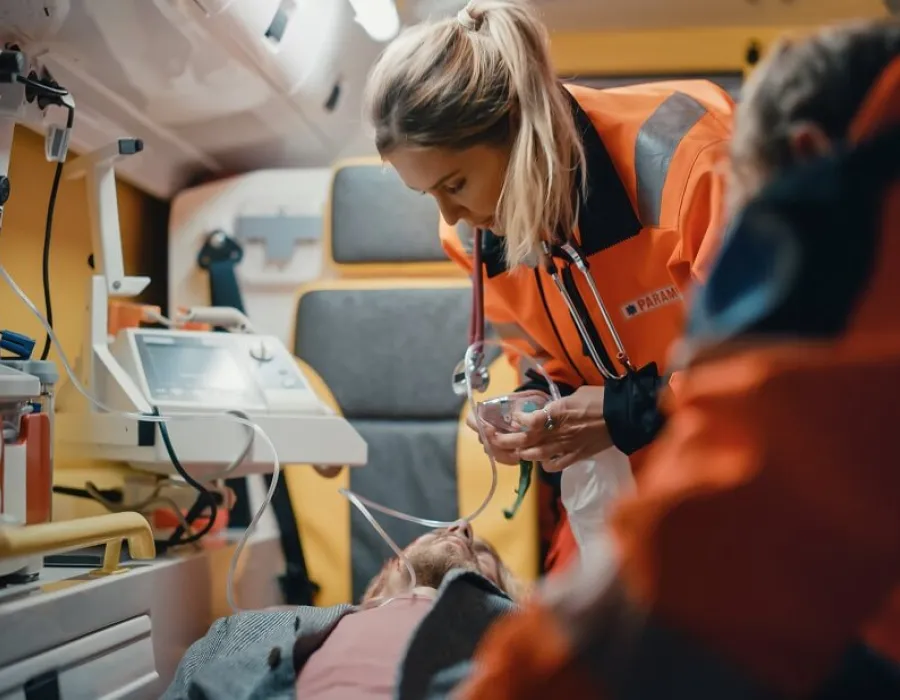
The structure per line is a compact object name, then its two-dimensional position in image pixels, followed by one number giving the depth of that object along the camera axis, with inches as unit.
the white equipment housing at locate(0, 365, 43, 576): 44.6
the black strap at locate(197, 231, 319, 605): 82.8
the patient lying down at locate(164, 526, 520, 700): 38.3
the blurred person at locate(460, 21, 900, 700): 19.5
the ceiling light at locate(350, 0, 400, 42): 85.4
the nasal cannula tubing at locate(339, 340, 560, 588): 60.7
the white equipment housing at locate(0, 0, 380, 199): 65.1
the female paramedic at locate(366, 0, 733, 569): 52.1
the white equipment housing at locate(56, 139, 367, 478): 61.3
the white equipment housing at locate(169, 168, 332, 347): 94.0
